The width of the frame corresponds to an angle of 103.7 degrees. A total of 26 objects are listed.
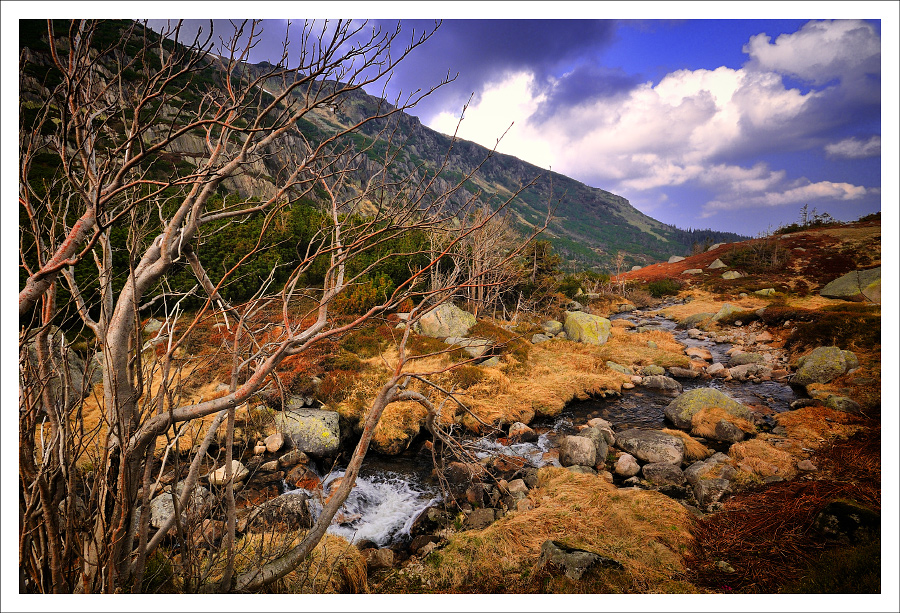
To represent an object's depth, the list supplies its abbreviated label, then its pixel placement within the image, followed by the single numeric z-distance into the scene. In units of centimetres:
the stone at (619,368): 920
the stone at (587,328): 1155
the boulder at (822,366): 720
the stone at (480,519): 414
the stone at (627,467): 506
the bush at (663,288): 2159
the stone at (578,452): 539
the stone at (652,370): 915
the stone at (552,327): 1235
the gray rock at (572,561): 304
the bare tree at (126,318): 145
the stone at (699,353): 1038
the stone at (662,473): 479
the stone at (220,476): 465
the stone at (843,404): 567
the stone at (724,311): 1375
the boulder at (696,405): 634
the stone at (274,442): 554
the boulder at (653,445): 520
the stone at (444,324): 1028
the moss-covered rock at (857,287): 1128
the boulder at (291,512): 405
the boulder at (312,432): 559
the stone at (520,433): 637
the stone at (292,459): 535
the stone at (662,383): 838
